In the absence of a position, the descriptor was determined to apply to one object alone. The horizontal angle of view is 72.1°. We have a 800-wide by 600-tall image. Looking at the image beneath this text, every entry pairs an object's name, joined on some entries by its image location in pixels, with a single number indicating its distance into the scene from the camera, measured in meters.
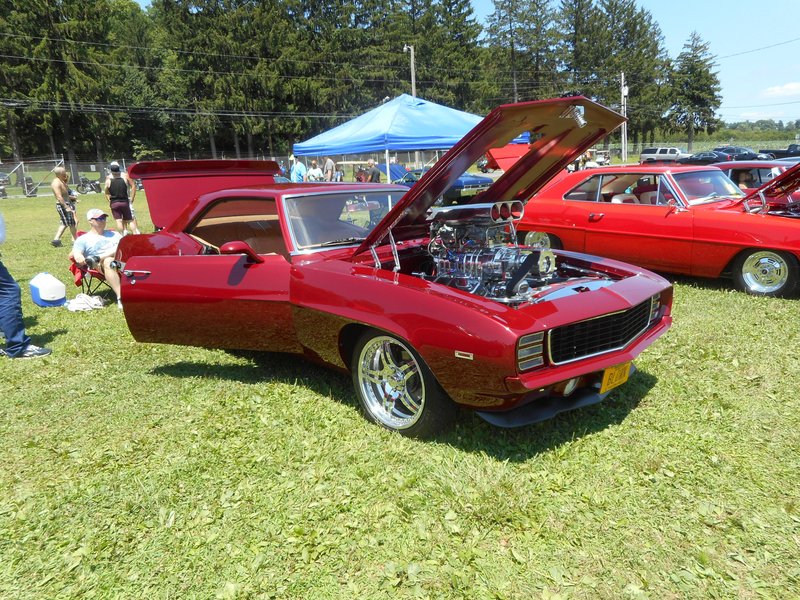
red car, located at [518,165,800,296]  5.62
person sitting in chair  6.23
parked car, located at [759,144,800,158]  30.77
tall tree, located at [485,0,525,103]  60.47
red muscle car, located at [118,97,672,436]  2.68
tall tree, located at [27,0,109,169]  43.66
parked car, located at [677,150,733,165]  28.01
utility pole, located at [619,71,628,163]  35.45
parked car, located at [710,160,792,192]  8.88
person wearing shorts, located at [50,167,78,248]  9.73
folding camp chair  6.35
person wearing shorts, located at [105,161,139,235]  9.81
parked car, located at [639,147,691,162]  37.78
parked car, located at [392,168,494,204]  10.77
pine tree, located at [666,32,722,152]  62.88
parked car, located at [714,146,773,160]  29.01
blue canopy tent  11.68
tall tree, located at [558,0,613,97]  61.19
